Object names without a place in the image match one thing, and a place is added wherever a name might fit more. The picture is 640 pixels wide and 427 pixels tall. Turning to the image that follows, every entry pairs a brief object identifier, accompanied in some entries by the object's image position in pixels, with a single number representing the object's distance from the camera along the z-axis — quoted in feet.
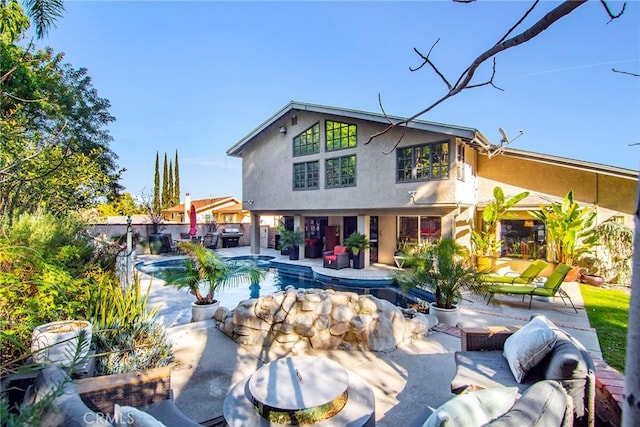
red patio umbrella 74.55
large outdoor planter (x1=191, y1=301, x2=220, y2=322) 26.17
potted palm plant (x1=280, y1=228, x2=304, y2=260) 62.64
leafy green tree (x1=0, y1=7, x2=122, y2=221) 22.09
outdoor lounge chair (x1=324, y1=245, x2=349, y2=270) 53.31
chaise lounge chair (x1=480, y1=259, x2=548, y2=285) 34.49
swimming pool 38.65
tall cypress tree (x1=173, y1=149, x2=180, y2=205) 168.96
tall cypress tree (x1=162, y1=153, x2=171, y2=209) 163.12
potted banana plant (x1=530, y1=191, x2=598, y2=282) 40.47
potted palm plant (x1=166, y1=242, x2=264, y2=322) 26.04
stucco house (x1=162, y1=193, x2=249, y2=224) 122.11
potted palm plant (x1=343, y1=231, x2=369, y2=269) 53.01
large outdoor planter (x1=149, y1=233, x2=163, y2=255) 72.79
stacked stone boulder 21.20
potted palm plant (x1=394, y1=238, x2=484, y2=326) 24.86
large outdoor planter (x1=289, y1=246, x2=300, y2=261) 64.80
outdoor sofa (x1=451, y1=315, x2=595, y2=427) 10.46
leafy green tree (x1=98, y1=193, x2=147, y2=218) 101.09
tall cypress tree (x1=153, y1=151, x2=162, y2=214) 163.51
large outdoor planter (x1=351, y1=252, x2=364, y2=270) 53.72
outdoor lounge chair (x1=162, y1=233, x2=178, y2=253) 73.97
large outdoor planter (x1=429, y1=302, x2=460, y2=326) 25.32
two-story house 43.88
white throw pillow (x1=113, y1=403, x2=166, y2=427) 7.30
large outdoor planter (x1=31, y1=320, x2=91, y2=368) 12.72
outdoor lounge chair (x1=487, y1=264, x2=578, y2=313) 30.04
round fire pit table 11.87
